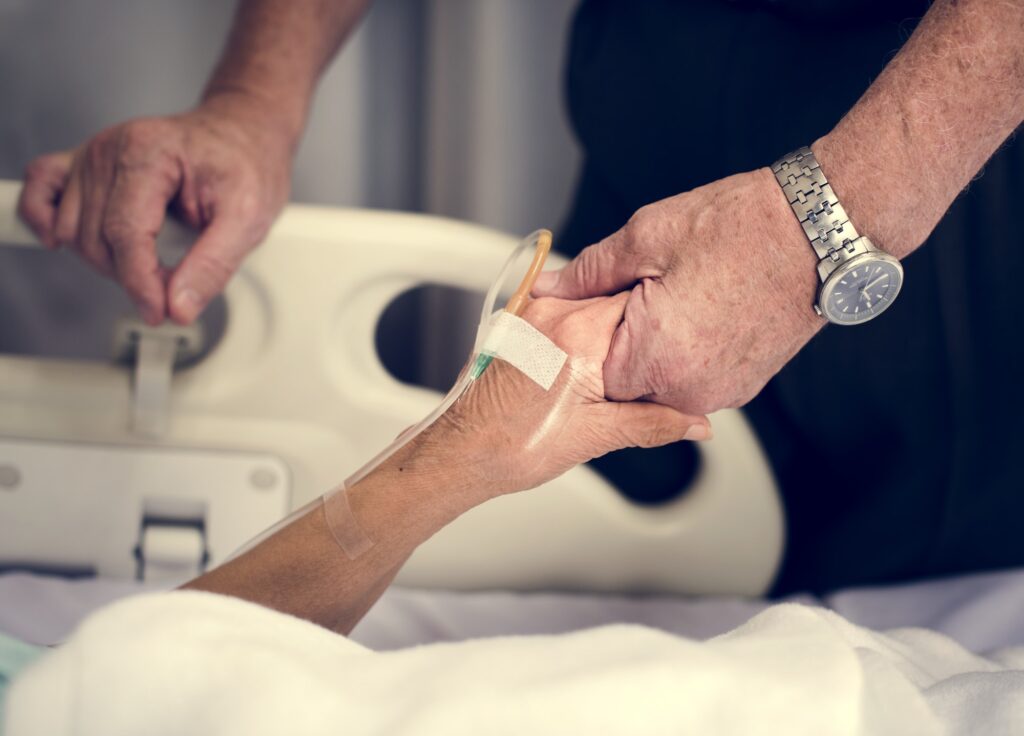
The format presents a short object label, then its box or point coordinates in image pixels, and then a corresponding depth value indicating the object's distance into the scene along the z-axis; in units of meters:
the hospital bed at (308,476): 0.95
